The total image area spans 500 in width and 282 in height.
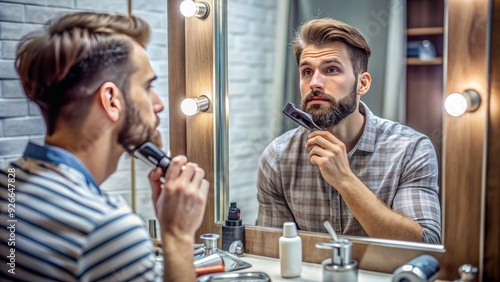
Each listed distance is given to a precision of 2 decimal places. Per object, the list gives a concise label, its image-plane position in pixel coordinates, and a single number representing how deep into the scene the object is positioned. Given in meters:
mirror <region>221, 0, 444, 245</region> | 1.13
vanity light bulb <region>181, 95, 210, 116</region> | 1.31
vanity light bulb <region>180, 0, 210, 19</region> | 1.30
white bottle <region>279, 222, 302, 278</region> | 1.10
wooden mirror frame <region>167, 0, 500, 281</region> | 0.99
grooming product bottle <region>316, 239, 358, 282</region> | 0.99
